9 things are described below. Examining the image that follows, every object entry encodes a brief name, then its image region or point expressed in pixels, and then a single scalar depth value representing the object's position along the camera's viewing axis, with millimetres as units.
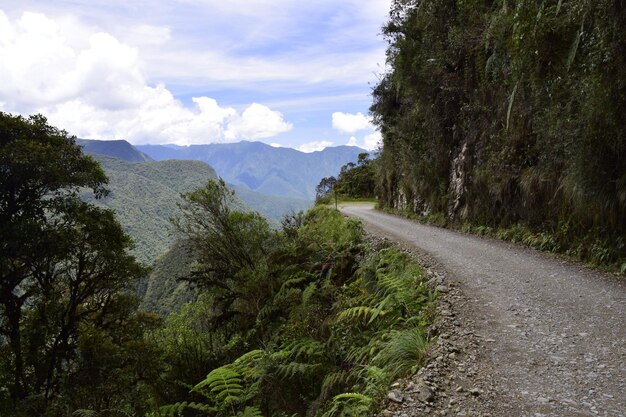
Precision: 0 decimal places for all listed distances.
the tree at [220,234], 13430
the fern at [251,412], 5075
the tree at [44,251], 11719
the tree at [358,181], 45469
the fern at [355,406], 3928
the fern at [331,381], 5414
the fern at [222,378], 5602
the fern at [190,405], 5848
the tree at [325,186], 53219
